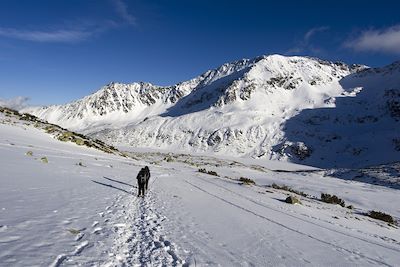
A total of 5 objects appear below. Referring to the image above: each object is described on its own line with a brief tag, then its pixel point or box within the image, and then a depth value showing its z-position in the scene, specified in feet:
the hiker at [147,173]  64.59
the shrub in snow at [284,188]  115.55
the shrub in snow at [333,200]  98.75
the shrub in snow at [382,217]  77.10
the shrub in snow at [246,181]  129.57
